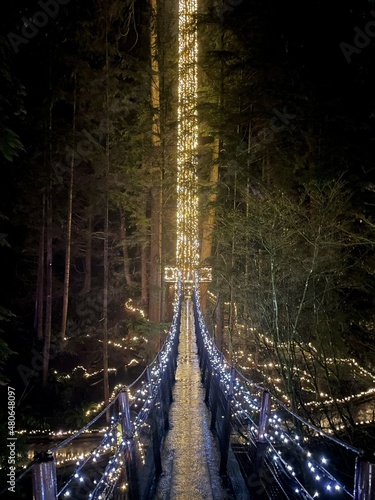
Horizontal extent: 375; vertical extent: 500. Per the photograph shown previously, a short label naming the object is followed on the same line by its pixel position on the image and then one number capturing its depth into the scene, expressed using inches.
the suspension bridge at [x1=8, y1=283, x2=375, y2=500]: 98.6
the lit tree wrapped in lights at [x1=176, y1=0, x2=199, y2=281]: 464.8
